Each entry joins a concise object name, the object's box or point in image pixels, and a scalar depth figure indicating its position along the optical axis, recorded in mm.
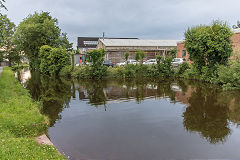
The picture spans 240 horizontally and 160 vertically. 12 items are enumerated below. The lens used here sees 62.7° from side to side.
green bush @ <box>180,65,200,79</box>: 20888
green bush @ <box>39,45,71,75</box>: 27859
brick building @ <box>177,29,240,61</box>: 22519
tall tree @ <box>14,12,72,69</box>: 35125
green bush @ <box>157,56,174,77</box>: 24328
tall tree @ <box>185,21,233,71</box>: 17141
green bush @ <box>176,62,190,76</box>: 23744
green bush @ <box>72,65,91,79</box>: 25281
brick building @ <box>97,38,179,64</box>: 34344
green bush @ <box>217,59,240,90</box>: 15176
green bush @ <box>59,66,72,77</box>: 27750
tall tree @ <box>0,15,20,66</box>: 45134
